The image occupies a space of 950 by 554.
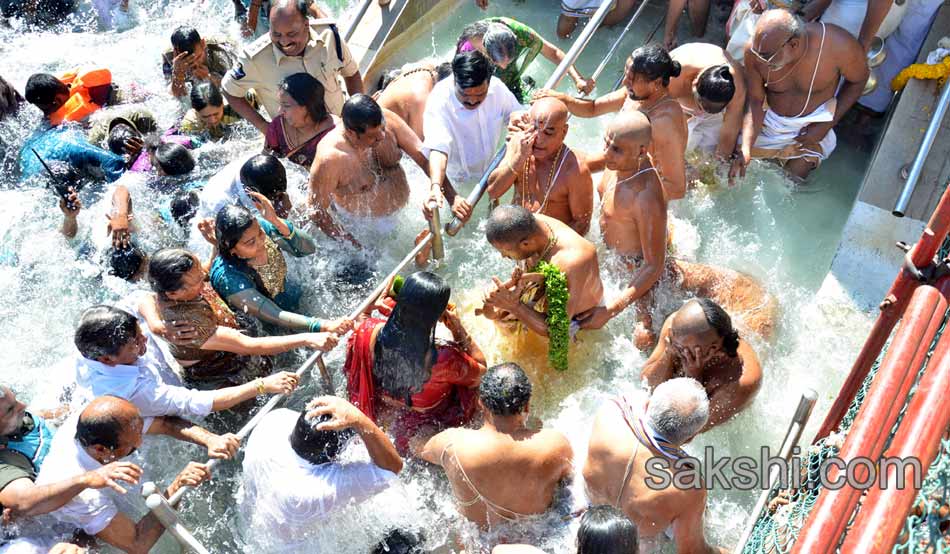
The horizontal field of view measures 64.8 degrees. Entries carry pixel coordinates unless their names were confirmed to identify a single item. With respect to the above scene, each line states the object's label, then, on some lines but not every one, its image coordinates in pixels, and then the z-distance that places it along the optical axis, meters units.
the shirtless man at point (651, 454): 3.23
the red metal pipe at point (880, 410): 2.11
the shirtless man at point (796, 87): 5.34
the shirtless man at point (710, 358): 3.73
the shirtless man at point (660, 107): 4.89
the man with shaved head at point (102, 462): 3.28
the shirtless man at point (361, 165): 4.71
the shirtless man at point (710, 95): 5.35
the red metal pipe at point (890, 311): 2.76
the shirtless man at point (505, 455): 3.43
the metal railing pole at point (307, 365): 3.51
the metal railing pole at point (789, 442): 3.25
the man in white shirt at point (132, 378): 3.59
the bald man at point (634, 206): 4.28
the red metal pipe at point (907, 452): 1.90
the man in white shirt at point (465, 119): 5.06
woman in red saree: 3.61
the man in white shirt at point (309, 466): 3.33
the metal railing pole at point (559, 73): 4.76
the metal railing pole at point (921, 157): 4.97
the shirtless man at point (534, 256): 4.03
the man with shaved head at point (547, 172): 4.59
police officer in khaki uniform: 5.60
